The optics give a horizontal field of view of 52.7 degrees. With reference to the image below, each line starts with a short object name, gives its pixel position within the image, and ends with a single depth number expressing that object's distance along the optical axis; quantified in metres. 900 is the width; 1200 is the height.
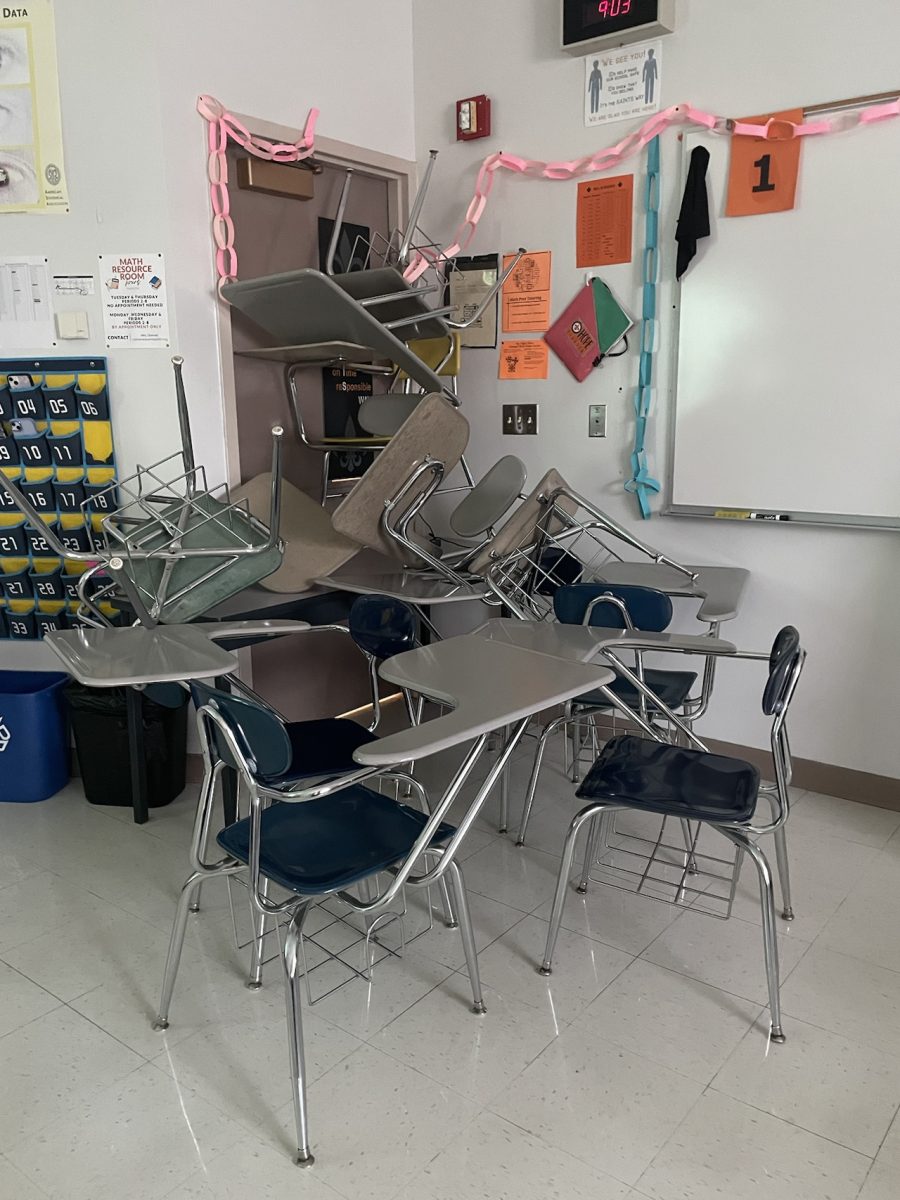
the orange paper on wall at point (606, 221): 3.28
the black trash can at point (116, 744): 3.05
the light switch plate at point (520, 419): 3.66
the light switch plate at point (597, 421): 3.47
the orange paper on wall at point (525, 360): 3.60
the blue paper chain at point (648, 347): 3.19
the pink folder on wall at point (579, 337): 3.42
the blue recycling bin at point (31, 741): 3.11
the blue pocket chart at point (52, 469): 3.04
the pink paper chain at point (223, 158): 2.98
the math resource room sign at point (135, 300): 2.95
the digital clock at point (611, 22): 3.00
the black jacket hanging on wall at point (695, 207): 3.04
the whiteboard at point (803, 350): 2.81
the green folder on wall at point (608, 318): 3.34
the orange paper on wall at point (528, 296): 3.54
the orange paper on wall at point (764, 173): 2.89
